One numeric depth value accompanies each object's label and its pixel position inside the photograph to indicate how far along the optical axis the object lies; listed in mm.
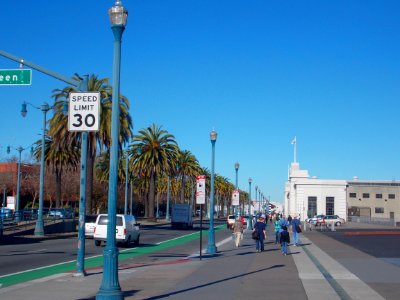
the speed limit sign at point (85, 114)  13883
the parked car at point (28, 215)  42250
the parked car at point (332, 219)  81375
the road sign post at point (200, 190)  23491
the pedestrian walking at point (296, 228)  32812
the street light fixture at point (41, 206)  36562
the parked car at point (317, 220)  77100
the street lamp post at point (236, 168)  44350
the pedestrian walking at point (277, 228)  34384
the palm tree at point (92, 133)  43938
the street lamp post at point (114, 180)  10539
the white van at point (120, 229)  30344
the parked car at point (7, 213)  40541
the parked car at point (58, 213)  48844
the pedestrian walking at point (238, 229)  32344
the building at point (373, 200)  128125
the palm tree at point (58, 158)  54062
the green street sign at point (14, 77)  17750
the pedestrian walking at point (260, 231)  28266
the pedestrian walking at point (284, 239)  26452
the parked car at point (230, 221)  64938
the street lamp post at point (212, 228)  26703
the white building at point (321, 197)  105875
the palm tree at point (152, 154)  64938
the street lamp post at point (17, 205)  40062
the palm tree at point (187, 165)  82938
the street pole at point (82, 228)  16141
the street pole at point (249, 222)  61856
